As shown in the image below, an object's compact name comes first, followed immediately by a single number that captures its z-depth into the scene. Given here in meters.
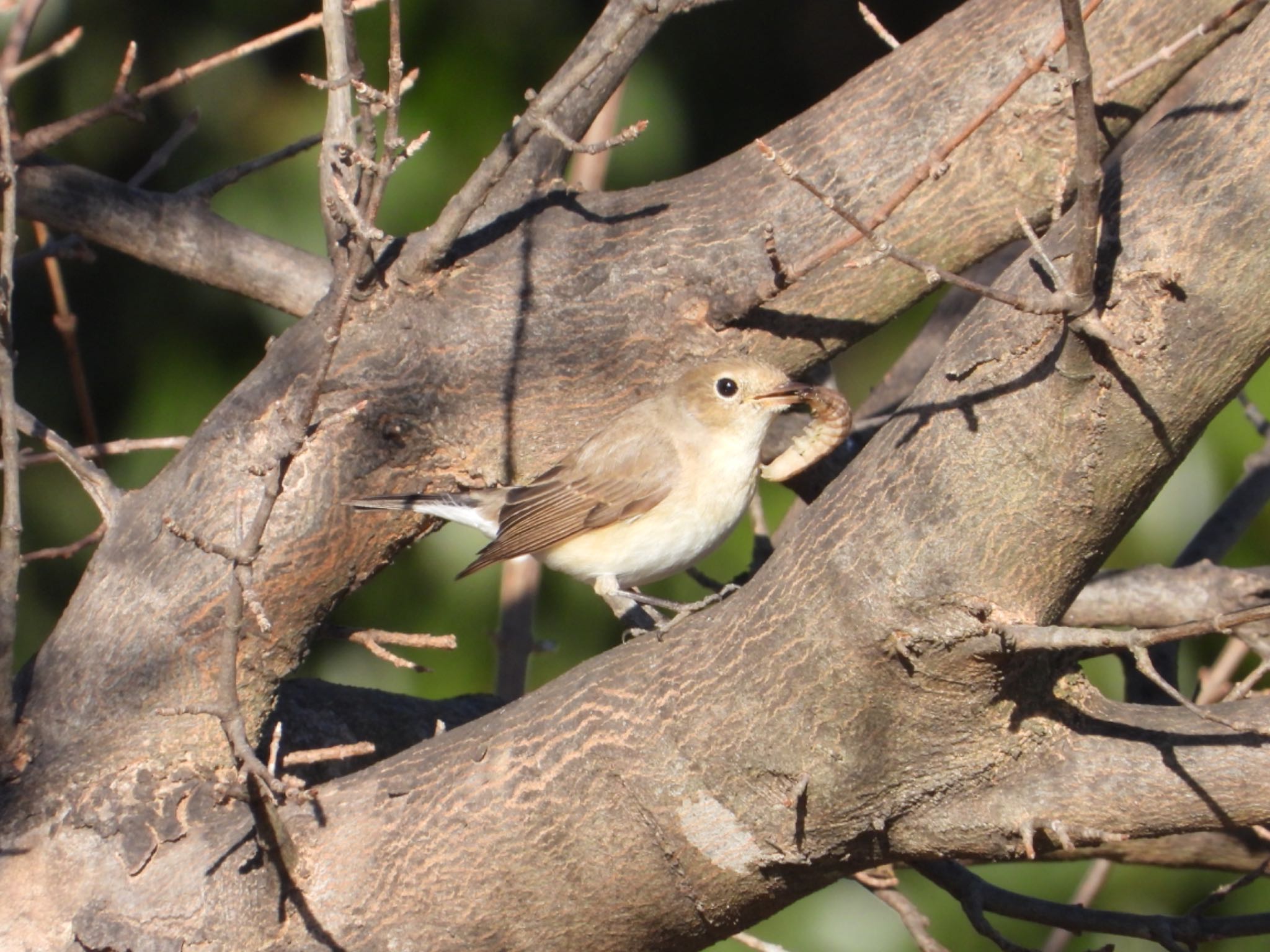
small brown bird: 6.68
